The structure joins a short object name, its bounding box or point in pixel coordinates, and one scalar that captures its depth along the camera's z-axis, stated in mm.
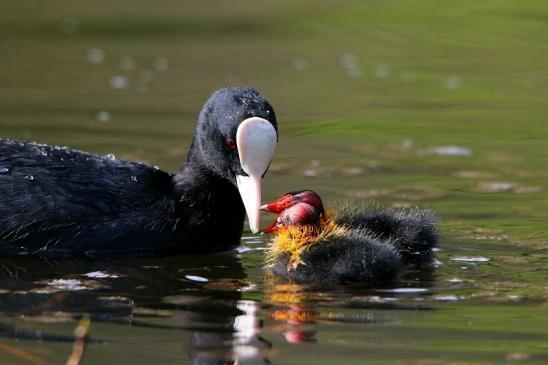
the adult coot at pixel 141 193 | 12883
